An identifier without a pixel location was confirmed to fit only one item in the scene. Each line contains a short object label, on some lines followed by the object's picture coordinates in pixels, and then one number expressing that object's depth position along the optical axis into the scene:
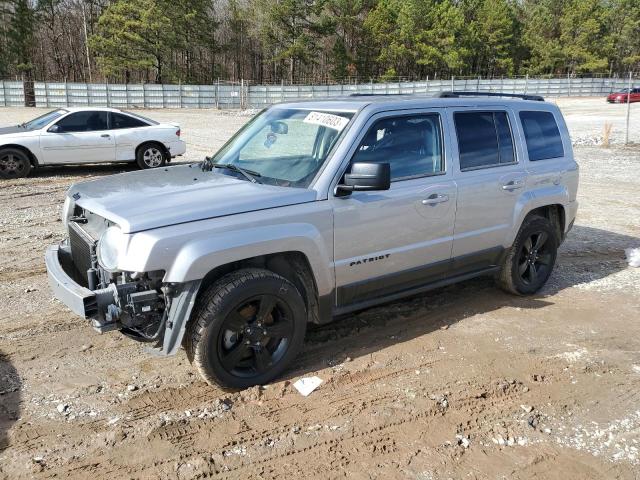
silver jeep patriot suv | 3.50
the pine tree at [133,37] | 53.72
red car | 47.06
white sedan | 11.94
